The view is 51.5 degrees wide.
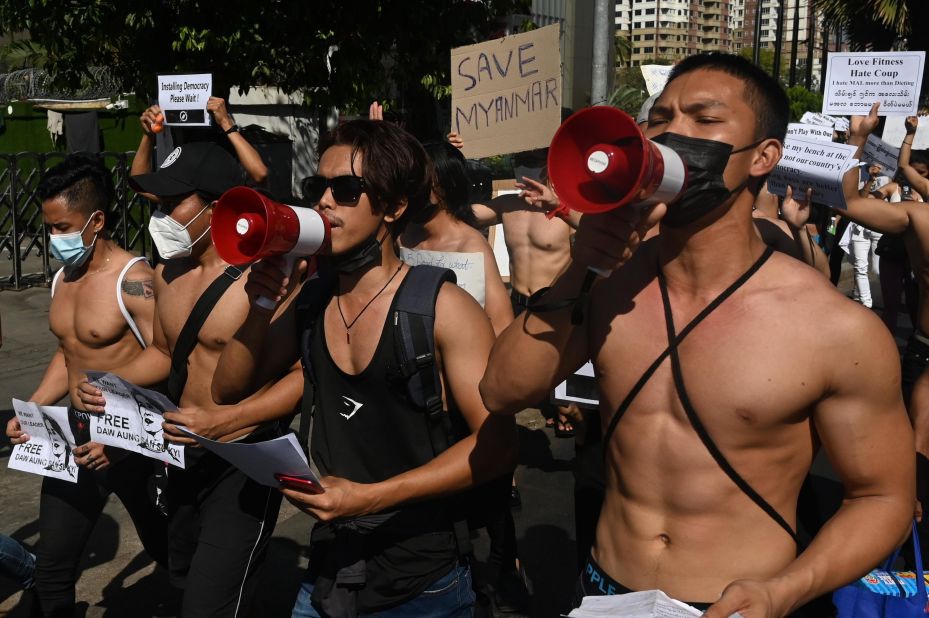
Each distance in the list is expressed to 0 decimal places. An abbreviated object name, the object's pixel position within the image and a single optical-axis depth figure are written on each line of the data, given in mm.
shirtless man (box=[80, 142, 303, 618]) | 3240
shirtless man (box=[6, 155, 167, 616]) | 3787
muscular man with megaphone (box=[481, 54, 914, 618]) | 1985
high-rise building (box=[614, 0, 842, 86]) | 193375
